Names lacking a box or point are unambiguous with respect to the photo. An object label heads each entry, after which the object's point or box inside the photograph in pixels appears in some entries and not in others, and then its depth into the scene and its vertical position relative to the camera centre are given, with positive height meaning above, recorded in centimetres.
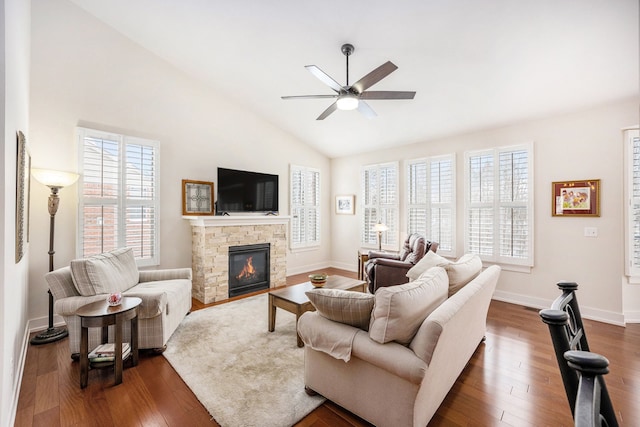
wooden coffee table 297 -91
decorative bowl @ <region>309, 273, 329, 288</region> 346 -80
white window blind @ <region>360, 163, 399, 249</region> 581 +28
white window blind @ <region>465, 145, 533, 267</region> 424 +17
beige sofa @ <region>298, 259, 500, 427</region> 161 -80
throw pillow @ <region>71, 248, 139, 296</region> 263 -59
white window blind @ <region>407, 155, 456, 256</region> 501 +28
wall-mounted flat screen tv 482 +41
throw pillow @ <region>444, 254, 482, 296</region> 236 -49
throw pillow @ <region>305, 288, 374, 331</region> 186 -60
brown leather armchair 404 -75
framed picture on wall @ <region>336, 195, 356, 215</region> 653 +23
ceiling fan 260 +125
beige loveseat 261 -79
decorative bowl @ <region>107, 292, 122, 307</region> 245 -73
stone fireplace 430 -48
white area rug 200 -136
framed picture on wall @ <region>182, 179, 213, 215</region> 456 +27
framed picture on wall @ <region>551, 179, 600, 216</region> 370 +24
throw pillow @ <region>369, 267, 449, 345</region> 167 -59
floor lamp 302 +14
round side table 227 -86
